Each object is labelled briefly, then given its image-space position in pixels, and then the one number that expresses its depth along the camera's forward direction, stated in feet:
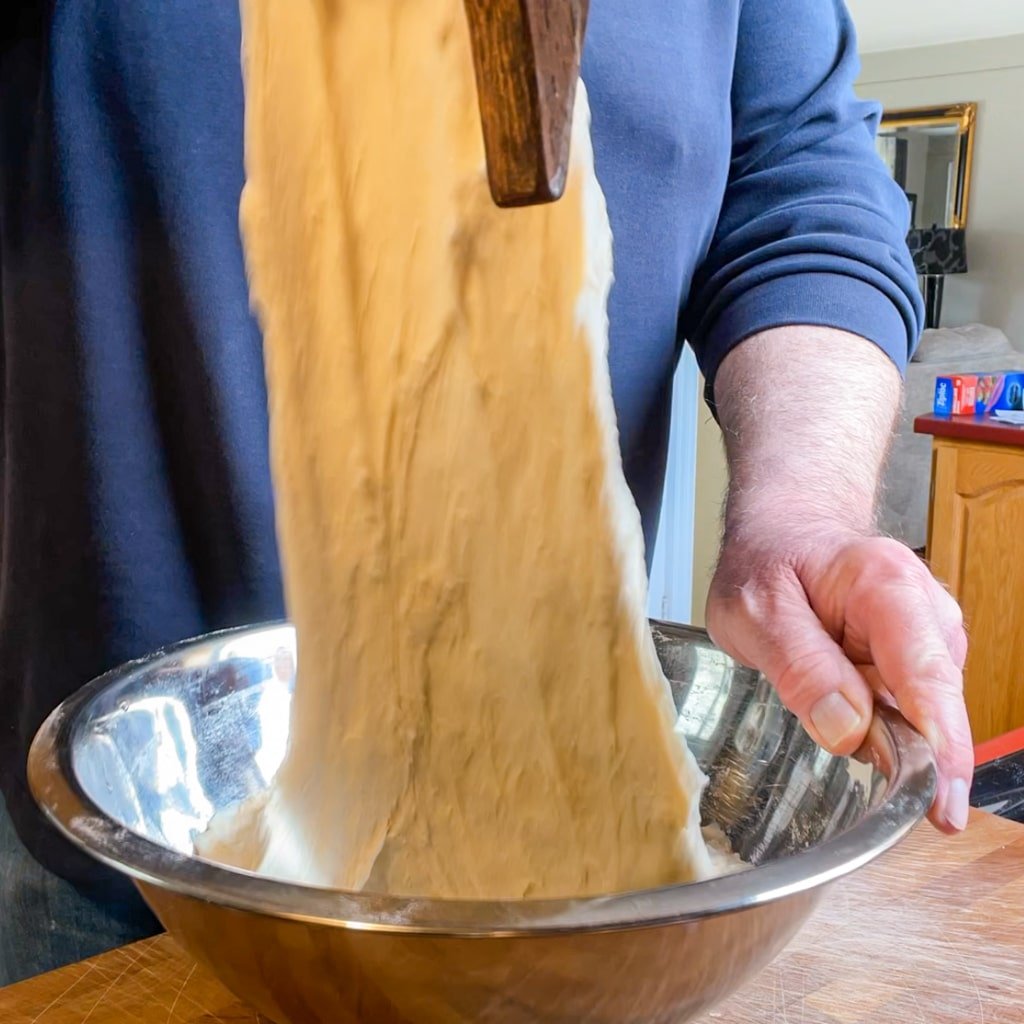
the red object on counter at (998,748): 2.50
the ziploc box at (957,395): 6.93
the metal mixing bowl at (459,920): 0.94
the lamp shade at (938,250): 15.05
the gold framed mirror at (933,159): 15.38
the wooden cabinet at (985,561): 6.65
